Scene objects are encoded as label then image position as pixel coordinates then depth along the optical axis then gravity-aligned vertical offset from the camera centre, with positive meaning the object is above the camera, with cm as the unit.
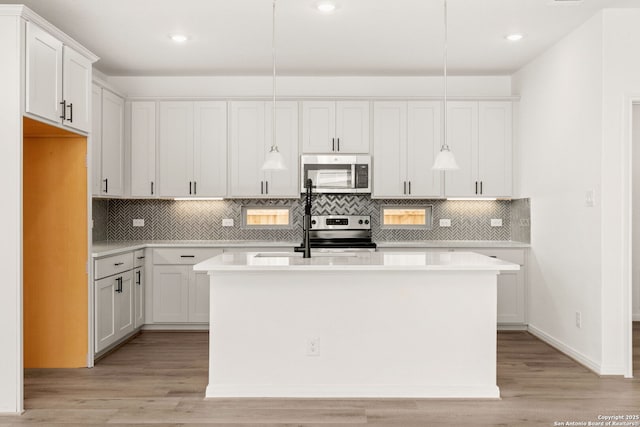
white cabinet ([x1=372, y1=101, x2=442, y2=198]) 570 +70
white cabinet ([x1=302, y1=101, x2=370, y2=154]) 569 +90
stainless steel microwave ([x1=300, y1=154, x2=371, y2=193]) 566 +44
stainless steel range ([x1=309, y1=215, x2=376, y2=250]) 591 -16
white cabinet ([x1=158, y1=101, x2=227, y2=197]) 570 +67
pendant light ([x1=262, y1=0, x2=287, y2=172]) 355 +34
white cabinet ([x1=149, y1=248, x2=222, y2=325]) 552 -76
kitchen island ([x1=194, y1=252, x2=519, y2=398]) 351 -75
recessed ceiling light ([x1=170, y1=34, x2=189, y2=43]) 457 +149
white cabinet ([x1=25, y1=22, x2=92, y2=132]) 343 +91
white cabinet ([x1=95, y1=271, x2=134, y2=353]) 441 -84
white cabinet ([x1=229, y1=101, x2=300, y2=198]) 568 +75
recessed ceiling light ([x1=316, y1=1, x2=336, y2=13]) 388 +149
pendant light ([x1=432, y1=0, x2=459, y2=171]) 348 +34
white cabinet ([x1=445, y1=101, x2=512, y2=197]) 570 +67
